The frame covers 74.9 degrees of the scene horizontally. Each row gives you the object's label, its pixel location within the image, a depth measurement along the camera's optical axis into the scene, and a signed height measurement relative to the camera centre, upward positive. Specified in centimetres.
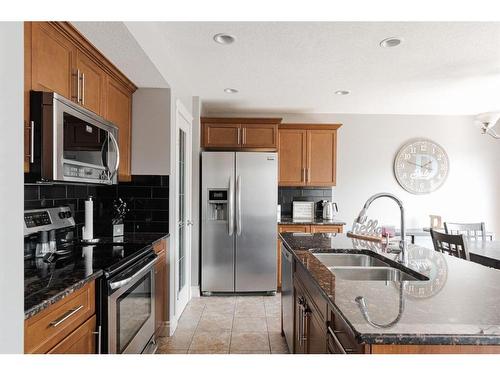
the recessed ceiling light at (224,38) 235 +112
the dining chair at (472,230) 382 -47
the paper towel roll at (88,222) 244 -23
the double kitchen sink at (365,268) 167 -44
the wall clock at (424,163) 478 +41
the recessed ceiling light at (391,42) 238 +111
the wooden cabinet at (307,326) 141 -68
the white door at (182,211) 315 -21
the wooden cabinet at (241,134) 407 +72
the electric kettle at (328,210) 454 -26
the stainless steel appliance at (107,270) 166 -41
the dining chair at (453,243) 267 -45
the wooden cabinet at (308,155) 438 +49
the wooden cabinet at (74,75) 154 +70
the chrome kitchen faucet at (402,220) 178 -16
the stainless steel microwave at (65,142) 157 +27
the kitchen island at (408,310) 84 -37
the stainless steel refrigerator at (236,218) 391 -32
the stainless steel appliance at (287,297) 230 -81
